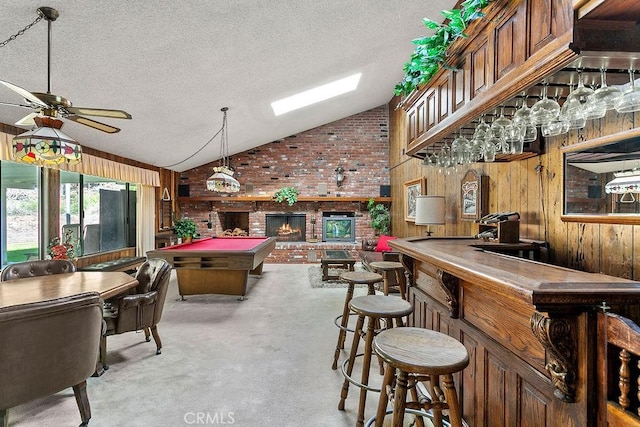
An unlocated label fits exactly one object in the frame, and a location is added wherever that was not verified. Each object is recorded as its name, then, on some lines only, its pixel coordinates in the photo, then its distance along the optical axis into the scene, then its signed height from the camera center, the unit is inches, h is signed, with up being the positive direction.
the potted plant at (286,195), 292.4 +16.1
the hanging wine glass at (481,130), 67.5 +17.8
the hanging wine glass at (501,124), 61.7 +17.3
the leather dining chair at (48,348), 57.6 -26.7
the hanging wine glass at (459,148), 78.2 +16.2
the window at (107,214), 206.4 -1.1
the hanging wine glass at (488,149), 71.5 +14.4
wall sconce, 299.5 +36.4
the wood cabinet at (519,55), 38.0 +23.3
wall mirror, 55.5 +6.5
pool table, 153.5 -24.5
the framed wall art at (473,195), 121.9 +7.1
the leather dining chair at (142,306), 98.7 -30.3
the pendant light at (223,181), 174.2 +17.5
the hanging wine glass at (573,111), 47.5 +15.7
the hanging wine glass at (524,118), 55.3 +16.7
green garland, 57.0 +38.0
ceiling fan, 75.3 +27.2
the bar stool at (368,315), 68.8 -23.1
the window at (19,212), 146.5 +0.4
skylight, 205.5 +80.8
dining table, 80.4 -21.4
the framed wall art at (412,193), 213.3 +14.0
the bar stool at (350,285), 97.1 -23.6
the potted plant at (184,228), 286.5 -14.2
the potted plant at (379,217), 290.8 -4.2
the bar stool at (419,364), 45.0 -21.6
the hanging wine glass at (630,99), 41.4 +14.9
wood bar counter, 37.7 -18.9
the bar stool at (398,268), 111.7 -20.4
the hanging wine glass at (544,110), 51.6 +16.8
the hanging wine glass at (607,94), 42.5 +16.0
